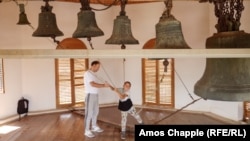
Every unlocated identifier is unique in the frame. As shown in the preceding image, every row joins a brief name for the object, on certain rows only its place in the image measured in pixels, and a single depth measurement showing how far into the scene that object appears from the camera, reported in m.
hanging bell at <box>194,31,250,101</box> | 1.85
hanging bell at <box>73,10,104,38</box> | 2.82
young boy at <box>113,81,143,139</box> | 5.11
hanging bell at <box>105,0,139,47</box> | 3.03
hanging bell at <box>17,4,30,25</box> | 4.96
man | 5.11
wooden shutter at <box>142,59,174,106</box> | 7.38
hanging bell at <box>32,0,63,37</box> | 3.01
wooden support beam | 1.51
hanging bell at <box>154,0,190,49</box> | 2.29
